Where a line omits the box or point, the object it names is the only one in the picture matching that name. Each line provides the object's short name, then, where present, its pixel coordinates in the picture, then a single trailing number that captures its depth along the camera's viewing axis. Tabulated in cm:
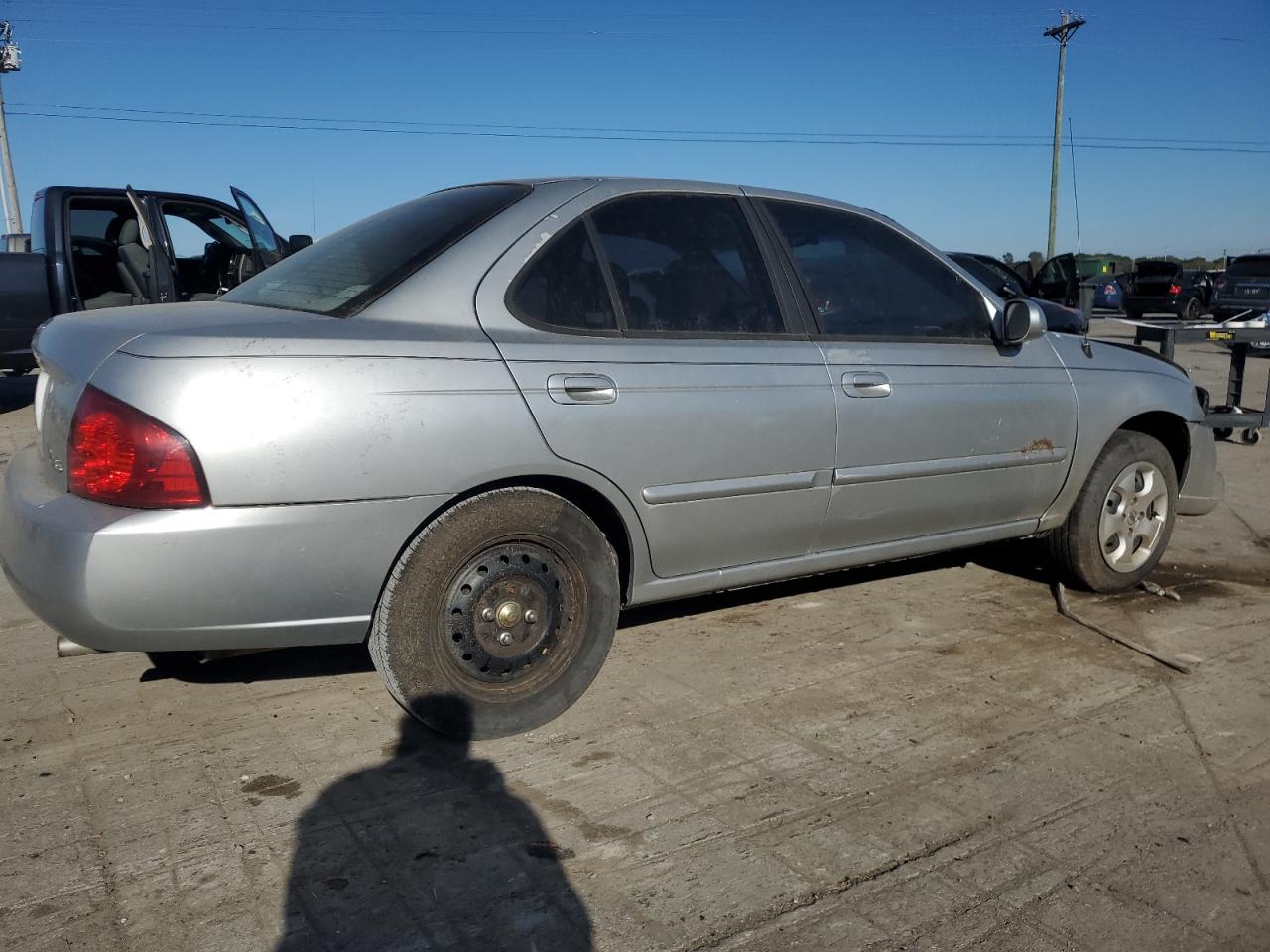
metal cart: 726
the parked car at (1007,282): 830
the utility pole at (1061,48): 3776
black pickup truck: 785
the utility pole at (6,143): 2897
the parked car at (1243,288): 1927
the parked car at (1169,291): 2714
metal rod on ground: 398
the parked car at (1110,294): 2983
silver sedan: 269
